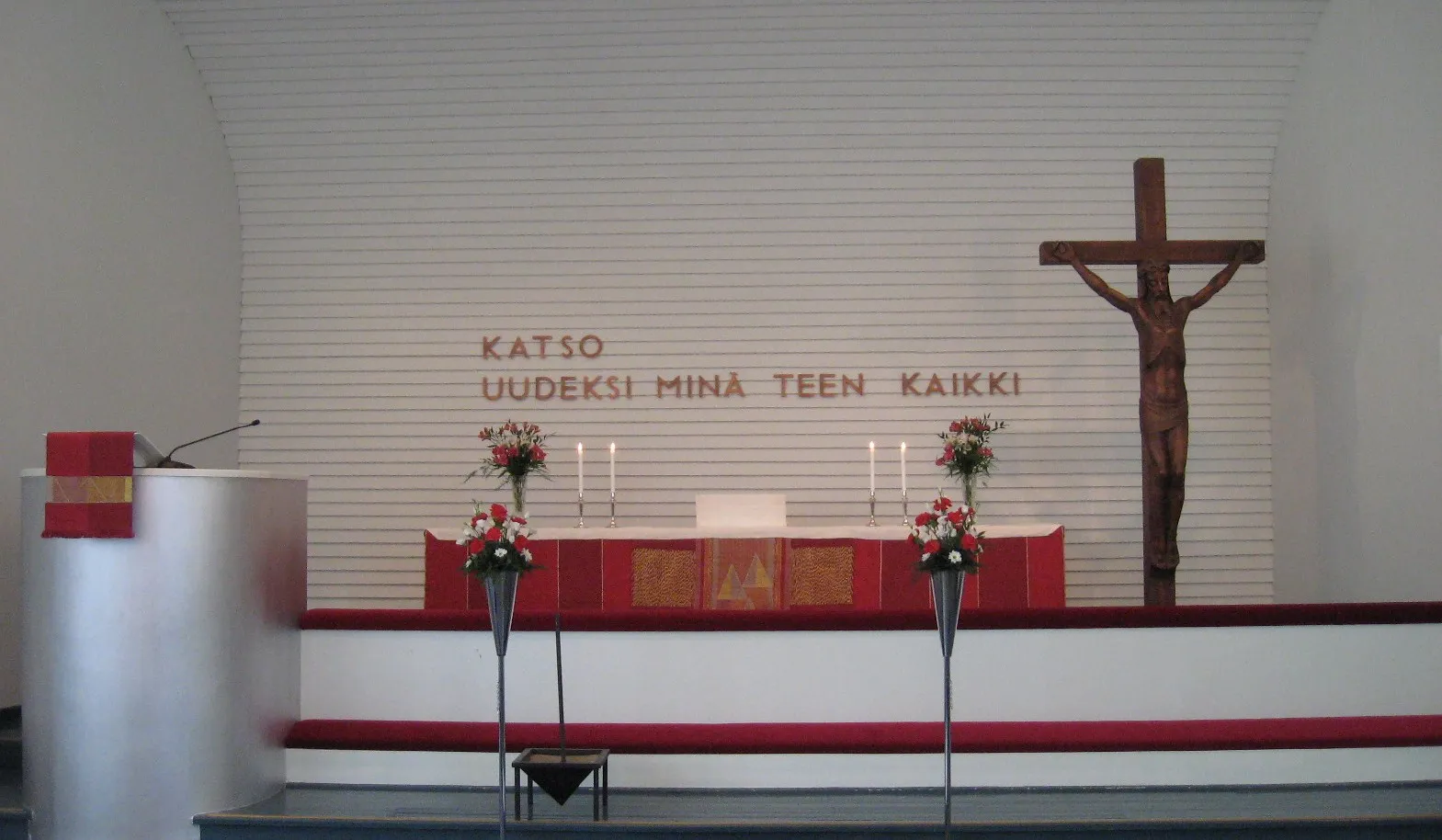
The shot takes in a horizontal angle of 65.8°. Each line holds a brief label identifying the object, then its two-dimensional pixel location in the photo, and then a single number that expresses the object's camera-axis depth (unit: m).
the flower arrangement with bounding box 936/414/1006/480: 6.50
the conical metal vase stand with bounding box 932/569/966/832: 3.57
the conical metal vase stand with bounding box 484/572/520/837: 3.64
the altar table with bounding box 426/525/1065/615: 5.82
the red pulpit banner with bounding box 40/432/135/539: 3.56
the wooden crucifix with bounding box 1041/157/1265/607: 5.85
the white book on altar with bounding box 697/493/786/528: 5.98
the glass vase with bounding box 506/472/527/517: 6.22
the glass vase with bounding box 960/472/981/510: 6.43
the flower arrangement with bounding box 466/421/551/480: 6.38
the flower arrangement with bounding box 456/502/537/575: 3.65
